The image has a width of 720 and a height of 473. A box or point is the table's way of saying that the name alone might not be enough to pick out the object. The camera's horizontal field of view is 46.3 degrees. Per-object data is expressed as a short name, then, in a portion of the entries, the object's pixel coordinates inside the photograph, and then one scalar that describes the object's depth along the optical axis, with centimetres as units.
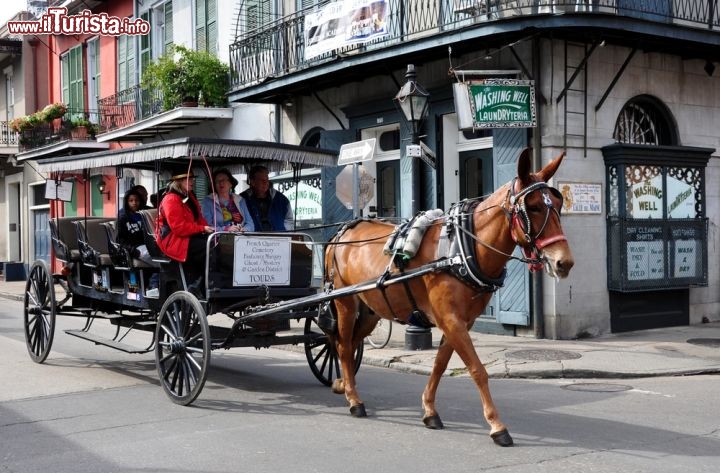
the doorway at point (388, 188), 1489
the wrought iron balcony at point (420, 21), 1162
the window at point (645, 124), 1318
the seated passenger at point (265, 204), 905
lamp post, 1071
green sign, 1180
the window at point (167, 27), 2130
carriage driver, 794
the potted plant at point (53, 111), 2492
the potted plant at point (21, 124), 2611
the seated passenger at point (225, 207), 864
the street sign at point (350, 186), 1242
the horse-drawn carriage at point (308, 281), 604
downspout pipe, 1203
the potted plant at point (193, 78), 1817
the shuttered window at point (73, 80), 2623
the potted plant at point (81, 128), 2411
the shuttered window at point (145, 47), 2212
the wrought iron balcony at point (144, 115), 1834
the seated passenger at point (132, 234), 876
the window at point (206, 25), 1917
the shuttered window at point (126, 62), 2303
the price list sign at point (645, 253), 1250
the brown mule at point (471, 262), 583
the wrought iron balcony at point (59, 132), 2427
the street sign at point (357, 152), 1040
